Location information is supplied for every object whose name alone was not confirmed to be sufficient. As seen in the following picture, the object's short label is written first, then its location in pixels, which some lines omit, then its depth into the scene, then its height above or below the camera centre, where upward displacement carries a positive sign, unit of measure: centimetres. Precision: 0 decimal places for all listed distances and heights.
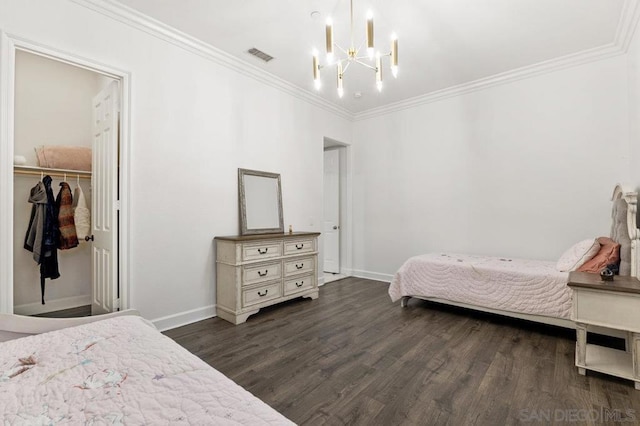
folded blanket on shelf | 341 +67
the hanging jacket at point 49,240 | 318 -29
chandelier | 188 +114
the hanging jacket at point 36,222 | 317 -9
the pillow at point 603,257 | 253 -40
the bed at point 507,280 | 256 -73
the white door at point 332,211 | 566 +3
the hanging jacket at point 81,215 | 336 -2
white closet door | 269 +11
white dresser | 316 -69
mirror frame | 365 +11
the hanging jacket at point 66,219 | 336 -6
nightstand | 194 -72
